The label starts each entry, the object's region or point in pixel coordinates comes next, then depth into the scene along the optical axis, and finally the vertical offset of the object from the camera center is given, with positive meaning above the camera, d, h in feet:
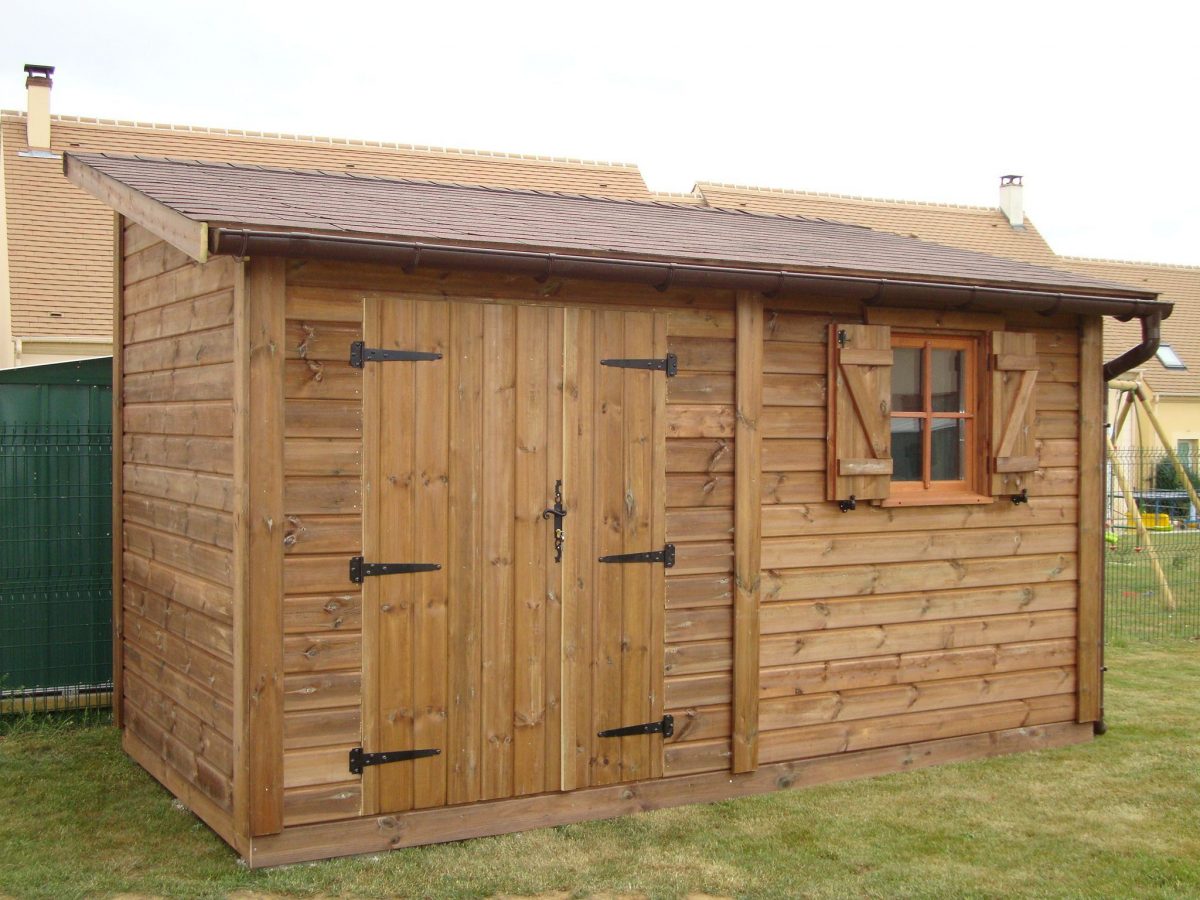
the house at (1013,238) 83.61 +13.79
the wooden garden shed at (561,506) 17.60 -1.38
